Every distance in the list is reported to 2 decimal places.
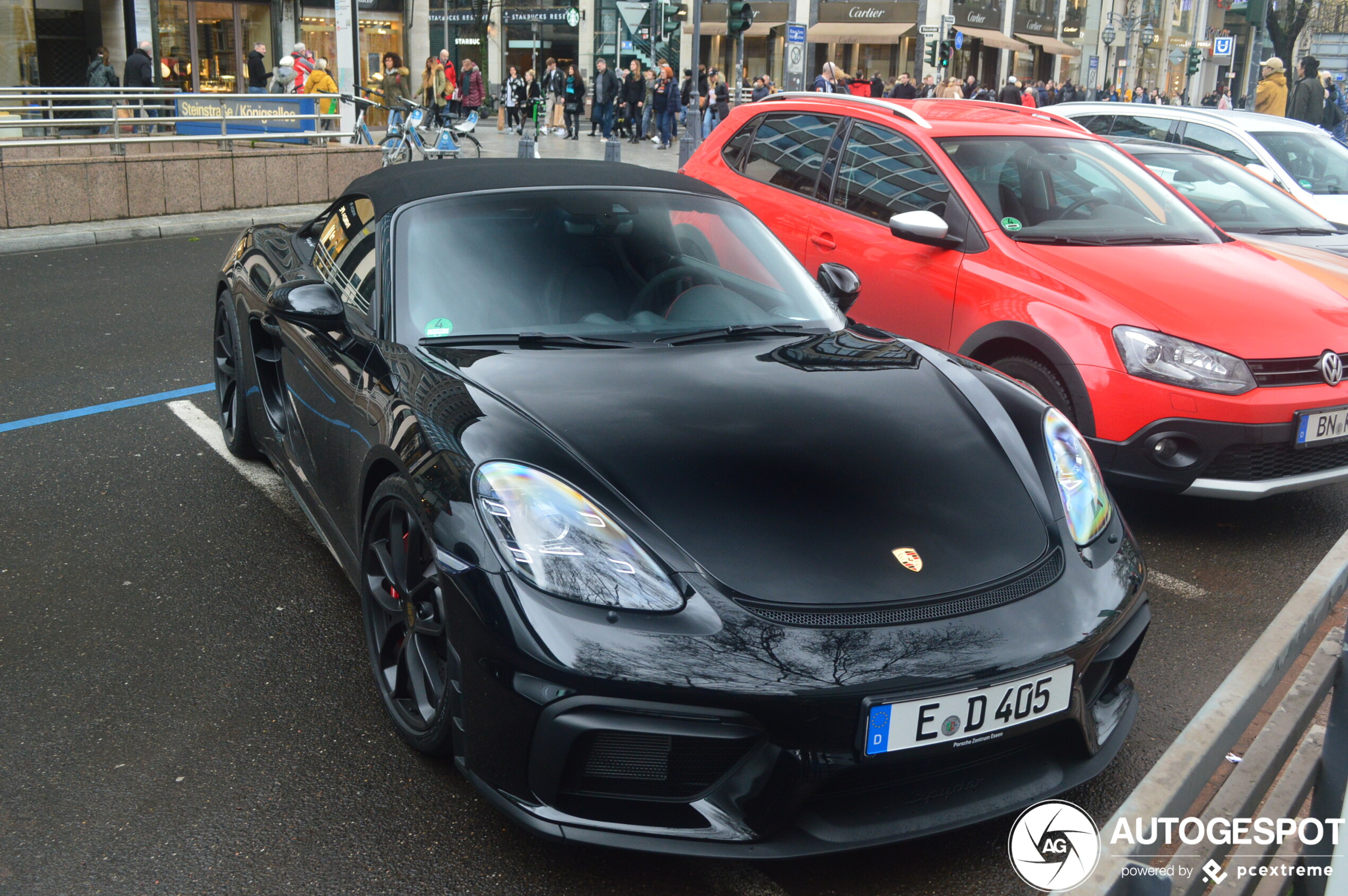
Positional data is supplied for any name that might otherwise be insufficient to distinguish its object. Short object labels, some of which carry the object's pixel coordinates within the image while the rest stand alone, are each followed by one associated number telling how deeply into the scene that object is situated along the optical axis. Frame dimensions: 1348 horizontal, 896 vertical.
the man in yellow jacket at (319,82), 18.34
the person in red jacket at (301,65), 19.44
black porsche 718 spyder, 2.24
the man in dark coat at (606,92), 26.84
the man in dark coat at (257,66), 22.50
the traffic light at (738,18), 17.77
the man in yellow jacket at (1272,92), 14.82
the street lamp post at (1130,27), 61.12
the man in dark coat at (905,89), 25.05
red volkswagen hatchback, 4.36
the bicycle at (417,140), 17.36
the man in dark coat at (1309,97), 14.50
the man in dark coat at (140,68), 19.03
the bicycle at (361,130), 16.16
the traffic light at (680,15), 24.86
